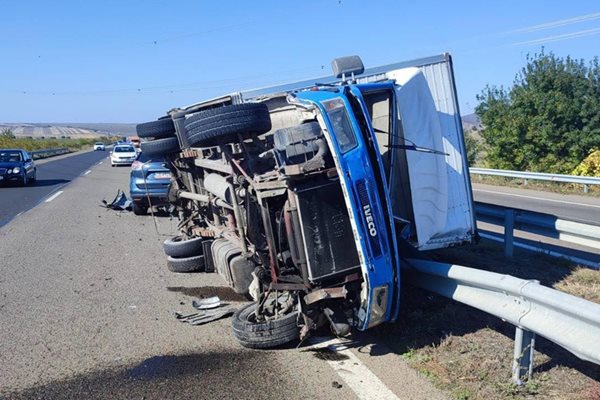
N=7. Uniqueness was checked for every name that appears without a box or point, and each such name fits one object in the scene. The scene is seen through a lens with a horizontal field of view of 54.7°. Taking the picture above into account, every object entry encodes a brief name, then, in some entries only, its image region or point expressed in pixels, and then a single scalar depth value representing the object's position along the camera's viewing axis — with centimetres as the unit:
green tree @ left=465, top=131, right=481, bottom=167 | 3297
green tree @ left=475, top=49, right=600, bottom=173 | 2770
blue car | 1451
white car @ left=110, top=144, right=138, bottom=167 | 4012
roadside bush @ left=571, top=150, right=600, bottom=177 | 2290
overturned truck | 473
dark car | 2419
